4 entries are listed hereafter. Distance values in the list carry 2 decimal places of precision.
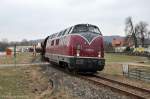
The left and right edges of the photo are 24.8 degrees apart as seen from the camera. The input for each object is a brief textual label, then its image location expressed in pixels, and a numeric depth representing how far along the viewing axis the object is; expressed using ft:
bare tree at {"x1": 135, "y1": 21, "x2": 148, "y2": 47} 404.55
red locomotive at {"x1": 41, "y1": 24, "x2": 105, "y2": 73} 81.71
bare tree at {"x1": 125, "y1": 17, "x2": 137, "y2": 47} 393.07
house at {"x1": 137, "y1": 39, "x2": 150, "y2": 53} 391.55
